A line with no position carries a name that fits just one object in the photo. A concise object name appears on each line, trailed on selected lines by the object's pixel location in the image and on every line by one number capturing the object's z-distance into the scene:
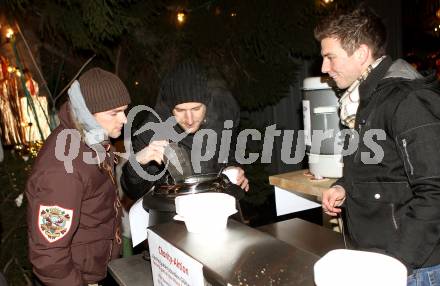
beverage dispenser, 2.09
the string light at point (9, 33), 3.36
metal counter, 0.91
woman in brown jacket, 1.55
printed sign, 1.03
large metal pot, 1.36
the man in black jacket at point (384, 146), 1.22
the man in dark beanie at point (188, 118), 1.99
